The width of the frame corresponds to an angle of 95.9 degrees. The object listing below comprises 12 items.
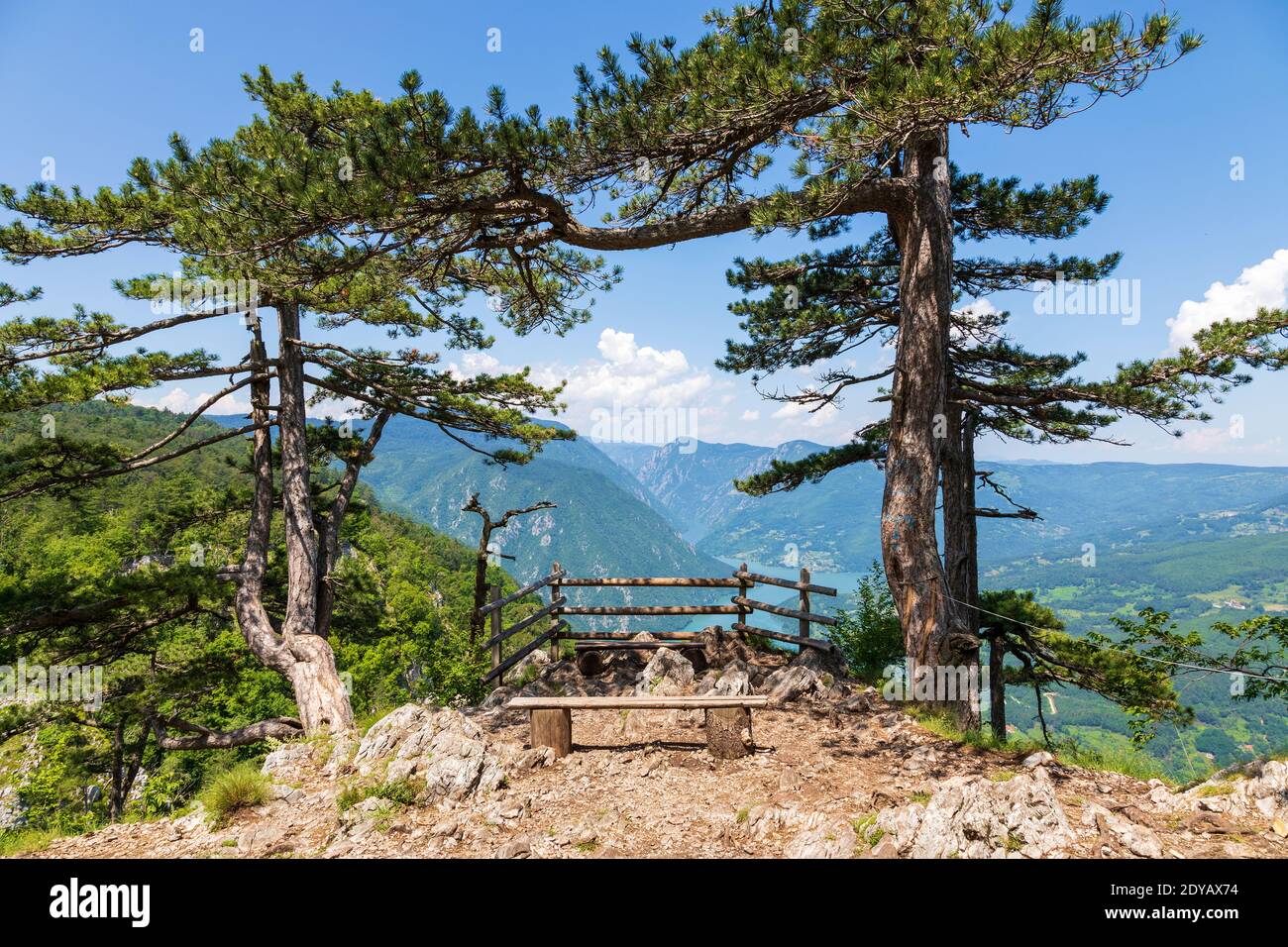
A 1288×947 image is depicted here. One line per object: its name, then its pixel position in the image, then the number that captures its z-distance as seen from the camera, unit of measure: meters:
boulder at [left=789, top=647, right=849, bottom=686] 7.99
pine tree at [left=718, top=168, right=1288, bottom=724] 6.84
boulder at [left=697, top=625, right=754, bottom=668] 9.23
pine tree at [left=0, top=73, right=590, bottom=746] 4.98
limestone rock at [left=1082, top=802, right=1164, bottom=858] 3.29
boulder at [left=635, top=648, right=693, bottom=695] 7.59
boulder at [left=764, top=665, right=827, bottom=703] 7.10
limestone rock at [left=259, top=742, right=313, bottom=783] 5.20
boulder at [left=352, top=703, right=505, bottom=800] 4.54
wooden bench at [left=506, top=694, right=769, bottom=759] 5.31
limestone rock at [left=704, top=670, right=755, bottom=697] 6.89
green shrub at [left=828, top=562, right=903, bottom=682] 11.45
